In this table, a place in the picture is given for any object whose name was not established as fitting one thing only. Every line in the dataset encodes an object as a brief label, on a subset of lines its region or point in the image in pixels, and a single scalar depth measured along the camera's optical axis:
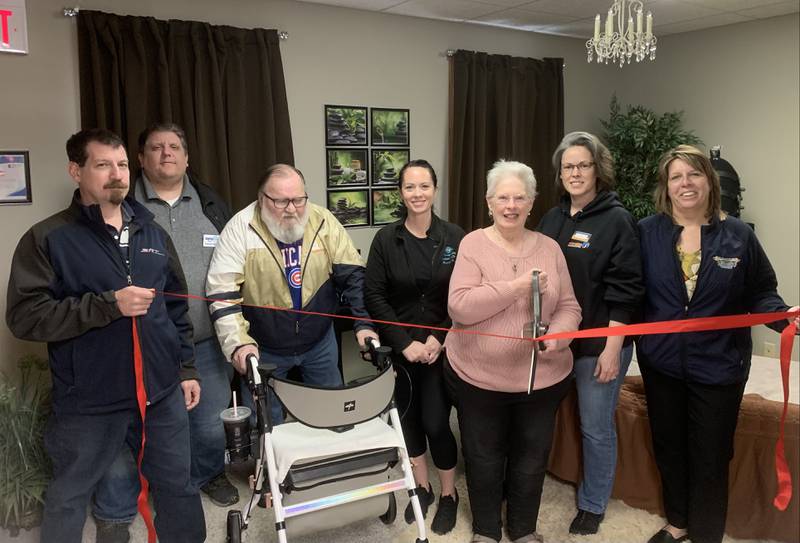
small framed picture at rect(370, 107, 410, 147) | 4.32
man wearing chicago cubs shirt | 2.38
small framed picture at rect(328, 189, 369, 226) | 4.22
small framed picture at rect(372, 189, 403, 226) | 4.40
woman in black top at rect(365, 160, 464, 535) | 2.47
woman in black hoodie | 2.28
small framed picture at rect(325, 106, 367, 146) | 4.11
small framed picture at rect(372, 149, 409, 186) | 4.37
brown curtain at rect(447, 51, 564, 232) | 4.59
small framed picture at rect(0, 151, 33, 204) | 3.03
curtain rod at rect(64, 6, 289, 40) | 3.10
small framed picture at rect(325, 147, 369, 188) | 4.16
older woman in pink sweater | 2.16
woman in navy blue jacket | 2.15
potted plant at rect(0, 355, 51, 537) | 2.48
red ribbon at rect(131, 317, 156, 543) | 1.97
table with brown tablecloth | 2.38
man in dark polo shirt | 2.53
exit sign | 2.97
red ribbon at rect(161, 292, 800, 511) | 2.00
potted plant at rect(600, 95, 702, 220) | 4.81
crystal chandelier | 3.16
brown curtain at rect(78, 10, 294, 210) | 3.20
